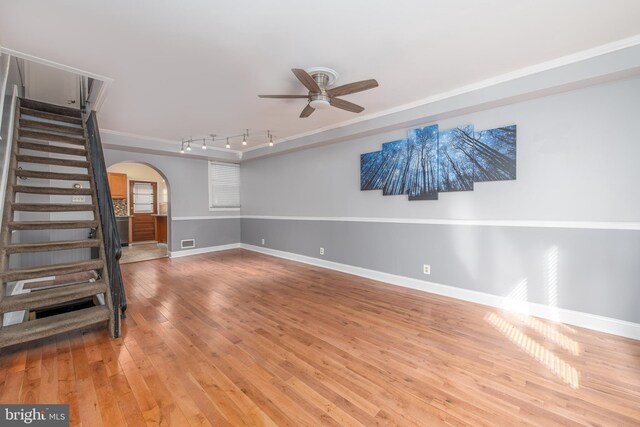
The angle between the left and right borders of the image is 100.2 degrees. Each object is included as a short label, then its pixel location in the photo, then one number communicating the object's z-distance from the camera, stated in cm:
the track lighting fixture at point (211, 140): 545
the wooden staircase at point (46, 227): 234
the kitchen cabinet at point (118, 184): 826
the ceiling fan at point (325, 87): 262
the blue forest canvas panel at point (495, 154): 313
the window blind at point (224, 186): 708
